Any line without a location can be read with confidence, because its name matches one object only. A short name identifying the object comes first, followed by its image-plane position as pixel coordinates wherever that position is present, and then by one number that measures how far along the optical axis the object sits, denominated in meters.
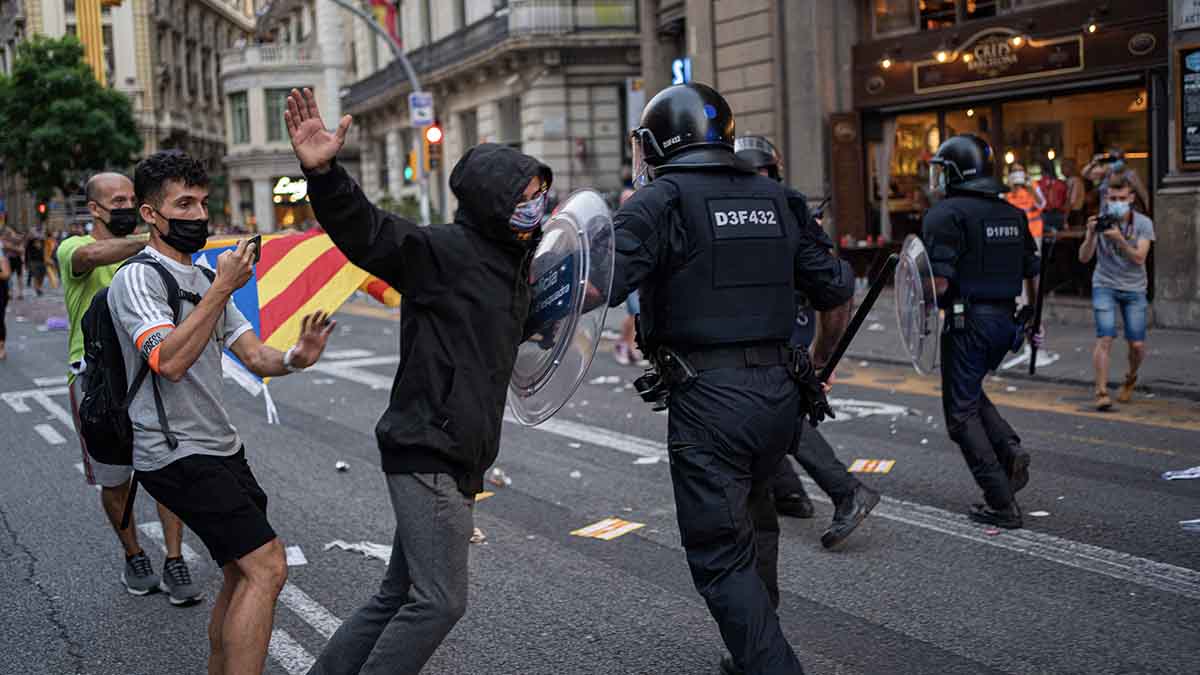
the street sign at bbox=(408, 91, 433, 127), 25.69
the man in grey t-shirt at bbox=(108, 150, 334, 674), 3.68
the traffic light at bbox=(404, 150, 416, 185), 28.65
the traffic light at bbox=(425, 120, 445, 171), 25.88
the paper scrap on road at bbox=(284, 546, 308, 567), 6.04
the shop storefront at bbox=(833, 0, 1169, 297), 14.70
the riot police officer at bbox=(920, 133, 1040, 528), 6.21
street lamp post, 24.69
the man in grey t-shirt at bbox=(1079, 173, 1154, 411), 9.41
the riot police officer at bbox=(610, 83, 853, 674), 3.76
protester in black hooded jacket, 3.37
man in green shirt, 5.12
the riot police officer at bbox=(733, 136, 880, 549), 5.71
